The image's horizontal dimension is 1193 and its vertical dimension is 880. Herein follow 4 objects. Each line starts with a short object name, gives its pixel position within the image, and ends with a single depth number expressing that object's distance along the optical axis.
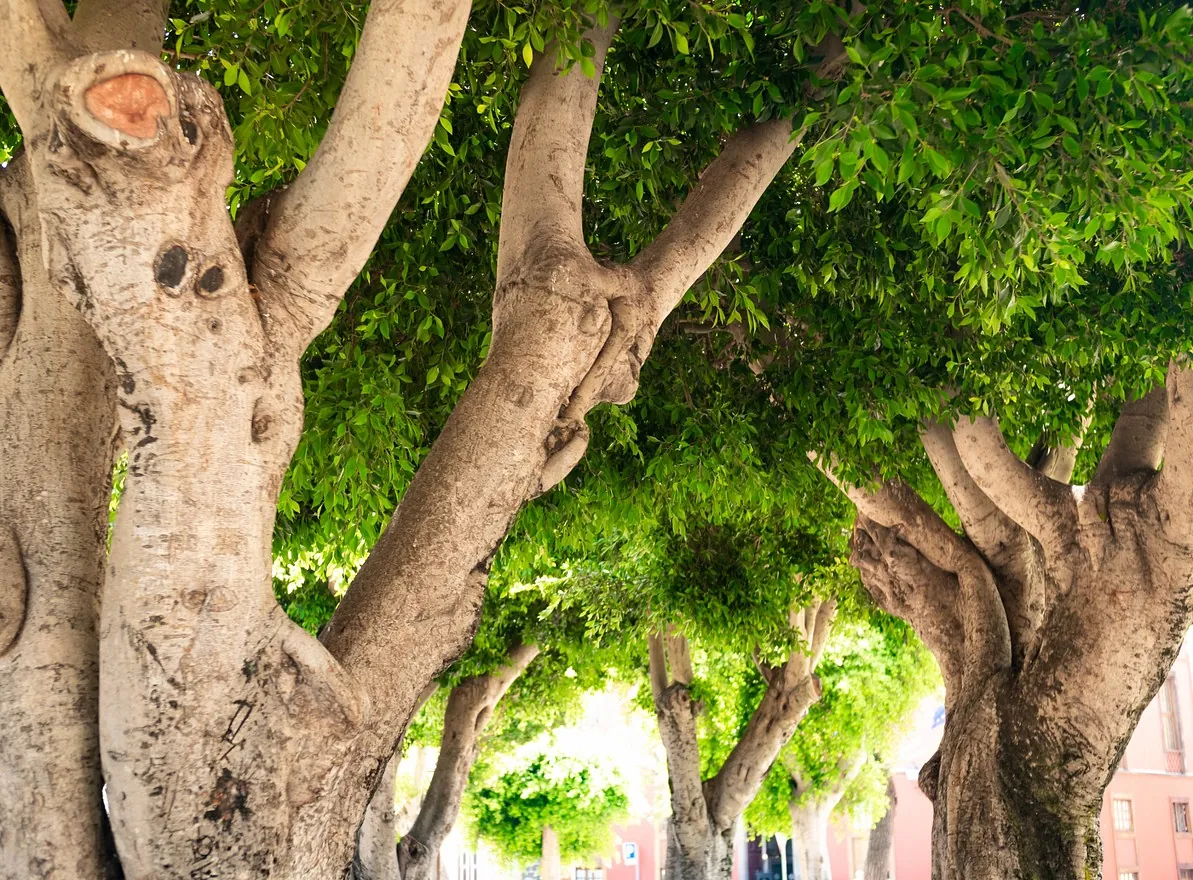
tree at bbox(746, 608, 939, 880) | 19.11
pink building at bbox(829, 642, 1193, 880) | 31.81
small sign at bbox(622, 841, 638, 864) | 41.03
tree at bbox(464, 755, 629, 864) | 26.94
